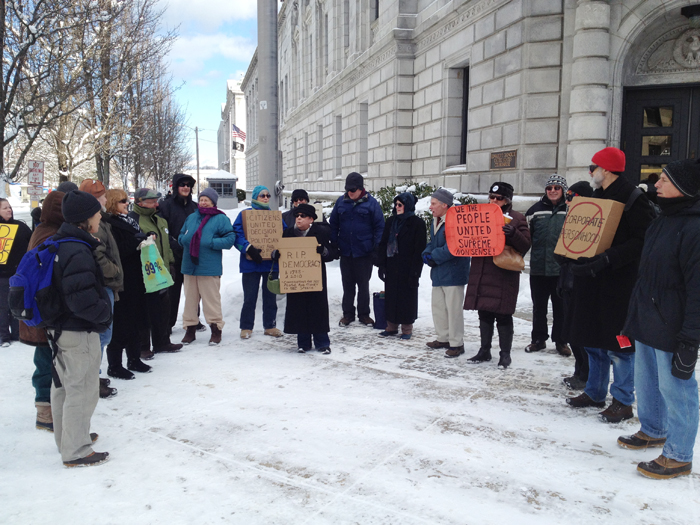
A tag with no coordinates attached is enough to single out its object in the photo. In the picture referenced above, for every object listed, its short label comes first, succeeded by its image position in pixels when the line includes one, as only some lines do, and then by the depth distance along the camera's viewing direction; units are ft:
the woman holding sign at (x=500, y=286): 19.22
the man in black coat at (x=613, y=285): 14.07
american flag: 168.45
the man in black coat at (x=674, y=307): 10.94
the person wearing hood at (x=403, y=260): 23.45
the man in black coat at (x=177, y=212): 23.81
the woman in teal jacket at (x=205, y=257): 22.62
